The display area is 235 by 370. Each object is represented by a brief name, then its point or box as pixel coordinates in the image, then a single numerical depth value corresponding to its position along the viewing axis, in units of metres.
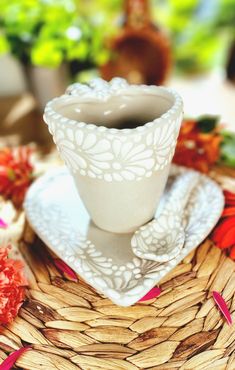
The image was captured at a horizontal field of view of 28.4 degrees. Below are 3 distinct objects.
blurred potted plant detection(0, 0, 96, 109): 0.72
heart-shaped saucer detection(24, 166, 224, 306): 0.41
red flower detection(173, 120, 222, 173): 0.60
